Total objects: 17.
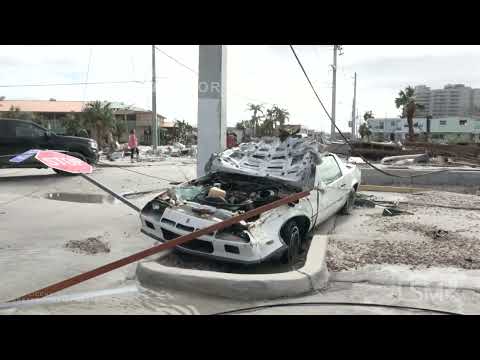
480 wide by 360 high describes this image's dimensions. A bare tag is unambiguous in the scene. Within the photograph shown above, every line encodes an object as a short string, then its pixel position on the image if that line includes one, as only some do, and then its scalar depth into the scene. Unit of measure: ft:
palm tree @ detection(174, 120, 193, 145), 203.10
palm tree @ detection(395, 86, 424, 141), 182.50
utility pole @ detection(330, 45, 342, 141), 135.76
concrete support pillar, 28.09
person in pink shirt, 66.16
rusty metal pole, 11.82
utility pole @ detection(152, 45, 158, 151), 91.87
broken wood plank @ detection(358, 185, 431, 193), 36.48
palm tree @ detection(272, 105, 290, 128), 201.57
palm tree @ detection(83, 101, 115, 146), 118.11
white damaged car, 15.16
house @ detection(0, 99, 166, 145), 192.20
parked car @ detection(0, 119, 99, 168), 39.47
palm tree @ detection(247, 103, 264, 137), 199.62
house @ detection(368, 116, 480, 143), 281.33
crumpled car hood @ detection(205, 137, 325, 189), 19.49
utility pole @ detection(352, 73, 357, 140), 186.50
